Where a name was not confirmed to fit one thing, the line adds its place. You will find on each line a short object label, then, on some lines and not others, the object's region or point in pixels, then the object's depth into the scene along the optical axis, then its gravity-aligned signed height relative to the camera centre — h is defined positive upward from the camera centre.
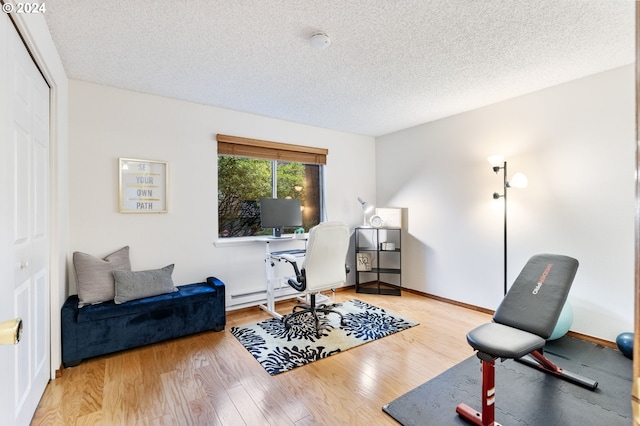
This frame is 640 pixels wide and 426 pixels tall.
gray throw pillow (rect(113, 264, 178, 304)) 2.55 -0.65
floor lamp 2.96 +0.31
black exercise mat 1.72 -1.24
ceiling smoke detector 1.99 +1.22
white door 1.25 -0.06
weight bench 1.62 -0.76
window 3.61 +0.47
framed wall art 2.88 +0.29
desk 3.42 -0.64
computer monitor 3.55 -0.02
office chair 2.83 -0.52
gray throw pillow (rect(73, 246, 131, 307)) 2.46 -0.57
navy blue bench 2.30 -0.96
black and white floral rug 2.45 -1.23
